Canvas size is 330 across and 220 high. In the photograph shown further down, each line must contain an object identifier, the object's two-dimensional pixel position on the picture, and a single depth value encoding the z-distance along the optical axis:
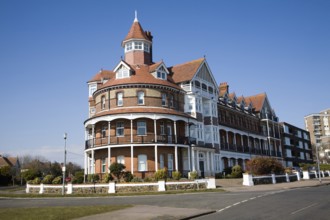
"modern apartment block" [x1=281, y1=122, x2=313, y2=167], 76.19
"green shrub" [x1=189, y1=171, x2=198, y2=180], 31.53
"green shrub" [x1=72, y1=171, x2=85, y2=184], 32.97
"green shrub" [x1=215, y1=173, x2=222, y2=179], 40.11
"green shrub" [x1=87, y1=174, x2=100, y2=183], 33.06
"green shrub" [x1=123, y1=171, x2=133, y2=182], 31.10
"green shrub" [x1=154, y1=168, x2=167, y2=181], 30.16
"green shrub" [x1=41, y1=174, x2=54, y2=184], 32.38
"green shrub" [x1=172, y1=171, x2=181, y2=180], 30.61
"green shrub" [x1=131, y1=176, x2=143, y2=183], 29.78
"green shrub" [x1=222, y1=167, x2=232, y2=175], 43.12
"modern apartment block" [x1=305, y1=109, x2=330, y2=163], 145.12
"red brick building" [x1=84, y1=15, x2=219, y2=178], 34.88
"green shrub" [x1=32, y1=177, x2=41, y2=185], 32.53
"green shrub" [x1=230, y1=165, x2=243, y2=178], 39.83
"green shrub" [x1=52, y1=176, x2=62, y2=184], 31.72
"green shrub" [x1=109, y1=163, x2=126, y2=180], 31.03
